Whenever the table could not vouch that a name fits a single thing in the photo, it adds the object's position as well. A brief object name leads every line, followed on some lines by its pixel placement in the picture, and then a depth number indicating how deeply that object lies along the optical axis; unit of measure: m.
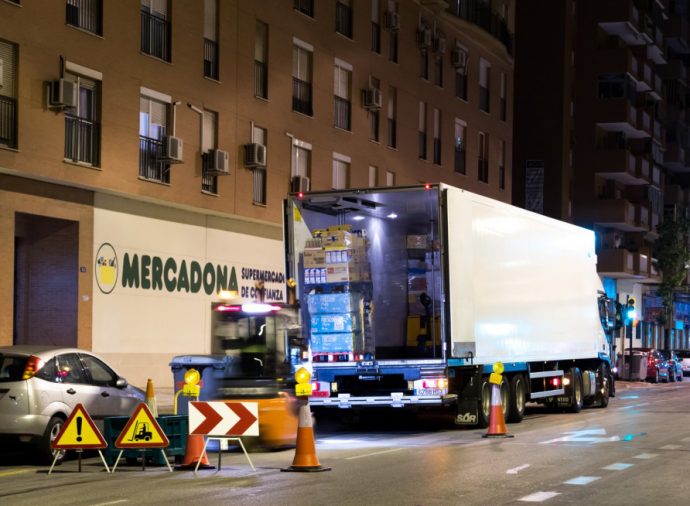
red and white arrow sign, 14.70
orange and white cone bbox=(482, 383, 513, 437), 20.22
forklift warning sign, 15.10
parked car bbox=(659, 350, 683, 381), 55.78
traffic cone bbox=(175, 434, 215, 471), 15.34
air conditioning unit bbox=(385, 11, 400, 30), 42.31
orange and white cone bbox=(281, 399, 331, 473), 14.84
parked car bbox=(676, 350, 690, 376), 63.75
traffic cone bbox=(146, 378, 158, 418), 18.88
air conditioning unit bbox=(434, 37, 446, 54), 45.69
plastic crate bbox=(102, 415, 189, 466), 15.90
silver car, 16.12
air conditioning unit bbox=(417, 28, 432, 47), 44.53
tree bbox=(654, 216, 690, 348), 73.09
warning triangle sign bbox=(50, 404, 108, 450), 14.89
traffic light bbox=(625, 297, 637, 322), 33.06
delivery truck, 21.03
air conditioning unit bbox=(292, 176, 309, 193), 36.75
